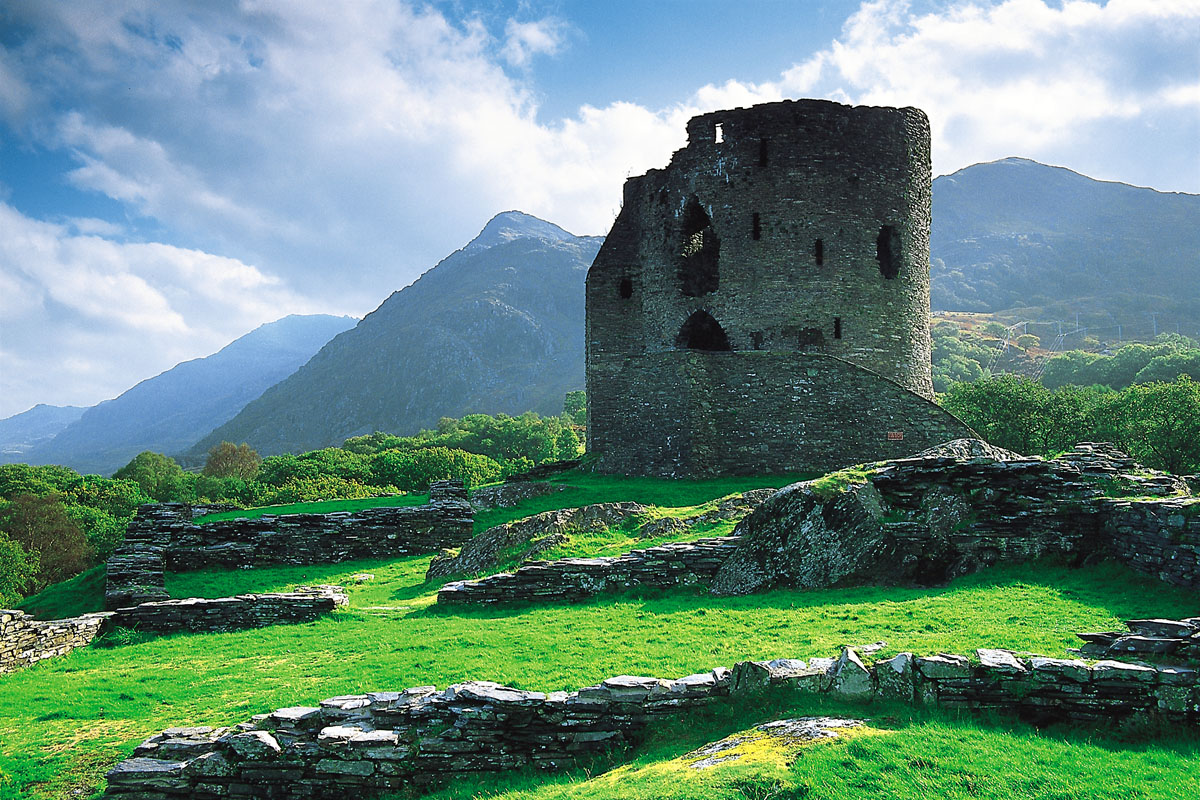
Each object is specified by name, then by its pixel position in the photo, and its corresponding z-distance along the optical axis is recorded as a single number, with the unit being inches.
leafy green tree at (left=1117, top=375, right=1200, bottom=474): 1454.2
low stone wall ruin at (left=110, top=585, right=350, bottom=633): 646.5
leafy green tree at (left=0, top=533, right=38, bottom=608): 1685.5
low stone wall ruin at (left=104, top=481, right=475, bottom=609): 898.1
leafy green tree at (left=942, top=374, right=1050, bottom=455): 1625.2
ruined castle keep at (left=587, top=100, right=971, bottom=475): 1051.9
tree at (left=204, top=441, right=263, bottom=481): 3833.7
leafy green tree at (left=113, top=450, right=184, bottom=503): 3321.9
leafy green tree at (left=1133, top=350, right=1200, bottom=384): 3389.3
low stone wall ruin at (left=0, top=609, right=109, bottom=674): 593.3
